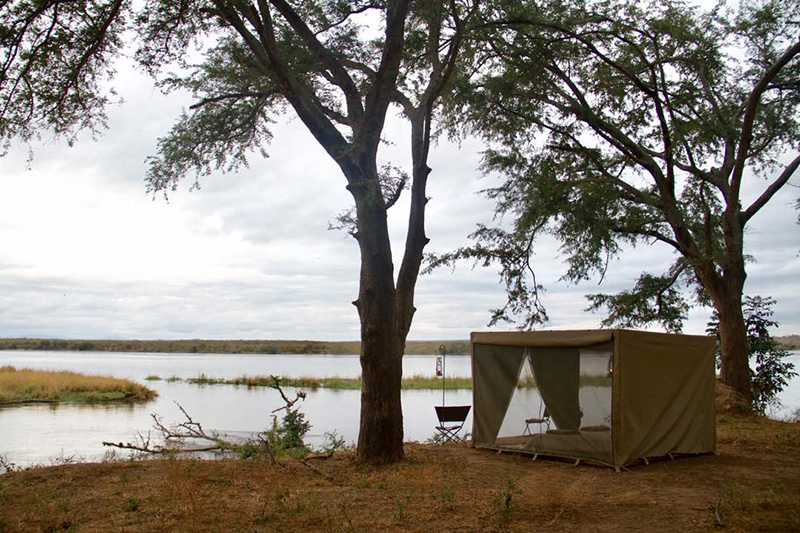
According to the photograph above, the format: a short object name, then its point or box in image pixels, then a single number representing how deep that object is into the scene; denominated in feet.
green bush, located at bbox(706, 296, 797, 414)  54.80
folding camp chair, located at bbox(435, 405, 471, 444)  39.50
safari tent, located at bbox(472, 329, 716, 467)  28.53
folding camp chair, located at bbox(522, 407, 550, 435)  30.83
